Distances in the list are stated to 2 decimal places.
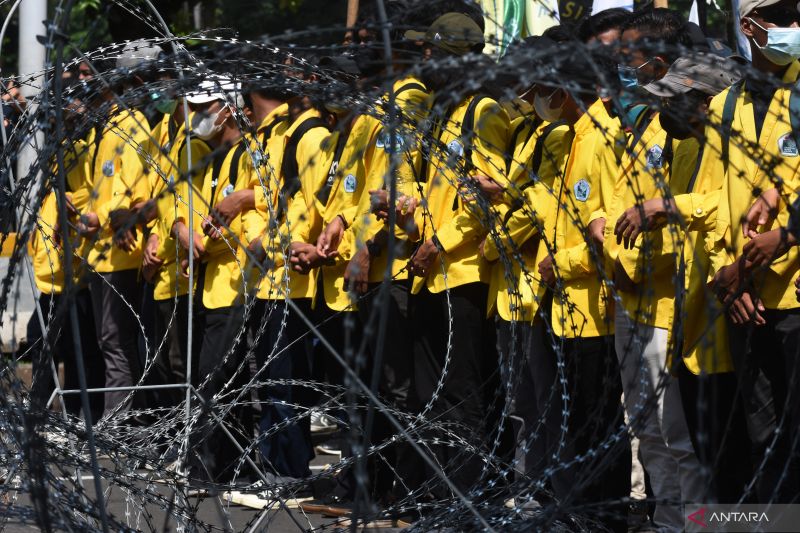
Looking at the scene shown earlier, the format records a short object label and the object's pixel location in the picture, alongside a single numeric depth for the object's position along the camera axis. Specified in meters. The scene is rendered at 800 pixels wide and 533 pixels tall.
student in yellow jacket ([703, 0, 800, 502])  8.77
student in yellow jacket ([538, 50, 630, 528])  10.55
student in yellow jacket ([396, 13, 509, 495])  11.55
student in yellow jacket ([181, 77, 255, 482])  13.86
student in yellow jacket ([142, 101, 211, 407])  14.77
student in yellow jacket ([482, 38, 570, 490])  11.12
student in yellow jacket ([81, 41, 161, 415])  15.33
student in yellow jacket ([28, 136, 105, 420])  16.86
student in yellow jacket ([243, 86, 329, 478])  13.27
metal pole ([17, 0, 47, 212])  19.78
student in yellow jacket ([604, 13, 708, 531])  9.87
